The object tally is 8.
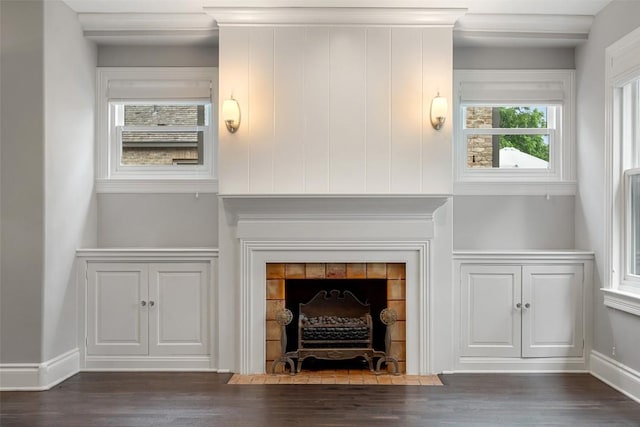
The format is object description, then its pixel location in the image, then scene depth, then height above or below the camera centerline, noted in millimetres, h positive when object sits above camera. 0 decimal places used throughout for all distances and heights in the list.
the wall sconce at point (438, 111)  3811 +686
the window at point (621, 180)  3572 +187
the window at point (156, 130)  4363 +633
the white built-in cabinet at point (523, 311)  3945 -773
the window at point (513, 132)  4359 +620
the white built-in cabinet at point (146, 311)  3977 -784
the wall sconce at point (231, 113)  3822 +668
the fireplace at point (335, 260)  3854 -392
